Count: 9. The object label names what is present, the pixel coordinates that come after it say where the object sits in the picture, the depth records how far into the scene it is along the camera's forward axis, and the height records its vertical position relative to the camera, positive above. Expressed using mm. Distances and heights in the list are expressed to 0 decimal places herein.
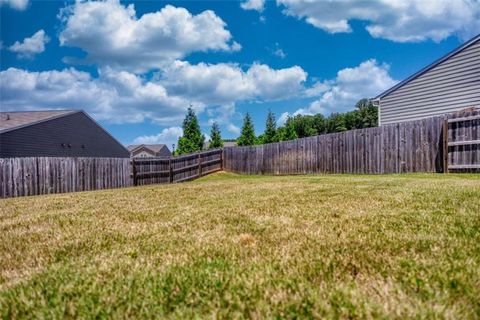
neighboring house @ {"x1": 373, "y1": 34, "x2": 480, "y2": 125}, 14969 +2764
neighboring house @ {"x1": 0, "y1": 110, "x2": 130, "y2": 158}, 24562 +1626
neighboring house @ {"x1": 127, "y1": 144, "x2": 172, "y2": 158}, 65938 +614
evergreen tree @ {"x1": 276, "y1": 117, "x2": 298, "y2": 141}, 45006 +2292
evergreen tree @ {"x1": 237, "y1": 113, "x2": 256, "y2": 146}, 44781 +2184
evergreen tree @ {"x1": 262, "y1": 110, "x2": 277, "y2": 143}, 45438 +2574
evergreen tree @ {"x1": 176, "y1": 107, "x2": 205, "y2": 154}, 38219 +1572
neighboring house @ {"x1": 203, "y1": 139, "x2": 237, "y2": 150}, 77812 +2239
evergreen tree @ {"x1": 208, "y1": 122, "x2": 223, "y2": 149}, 43934 +1842
